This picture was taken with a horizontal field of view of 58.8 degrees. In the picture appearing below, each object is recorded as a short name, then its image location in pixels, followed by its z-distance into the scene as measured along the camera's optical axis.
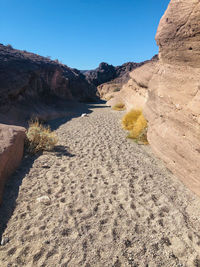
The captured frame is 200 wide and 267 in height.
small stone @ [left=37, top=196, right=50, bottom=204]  3.15
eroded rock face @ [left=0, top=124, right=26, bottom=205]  3.52
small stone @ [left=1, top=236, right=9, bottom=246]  2.32
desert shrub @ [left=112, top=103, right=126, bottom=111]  16.83
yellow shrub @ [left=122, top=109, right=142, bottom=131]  8.92
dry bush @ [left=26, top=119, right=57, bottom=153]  5.37
